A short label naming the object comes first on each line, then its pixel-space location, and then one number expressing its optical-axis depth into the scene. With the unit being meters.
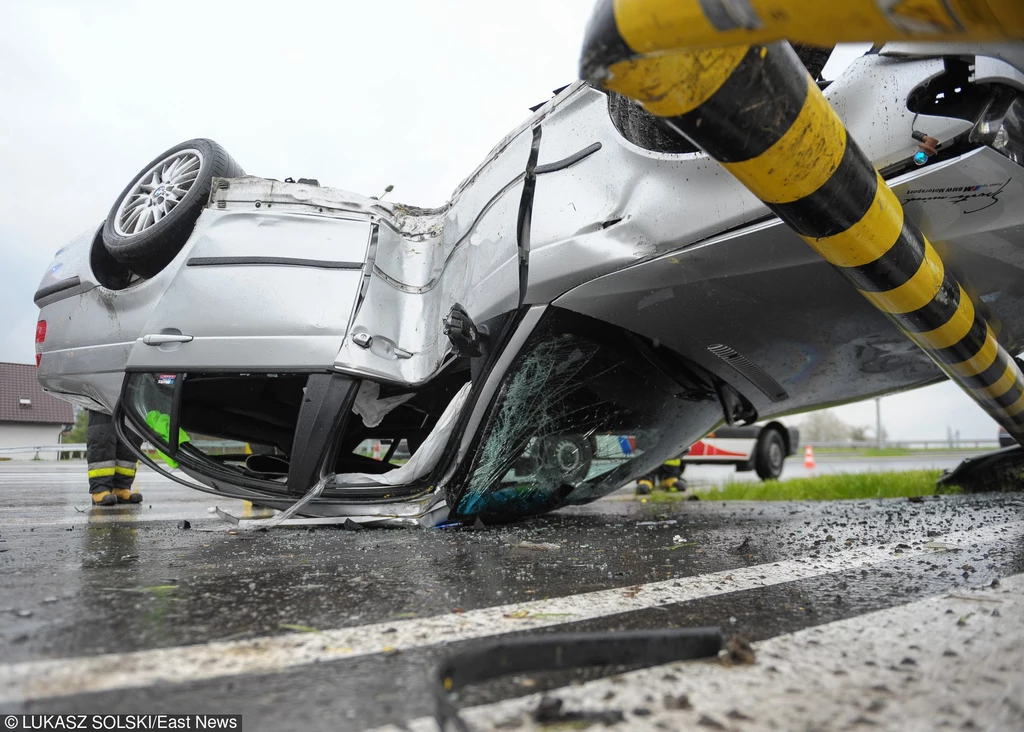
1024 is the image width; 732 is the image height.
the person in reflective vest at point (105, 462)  5.42
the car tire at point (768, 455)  9.56
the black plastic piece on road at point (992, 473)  4.96
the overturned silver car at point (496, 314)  2.23
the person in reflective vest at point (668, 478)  7.57
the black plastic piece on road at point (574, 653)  1.06
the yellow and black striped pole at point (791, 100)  0.89
